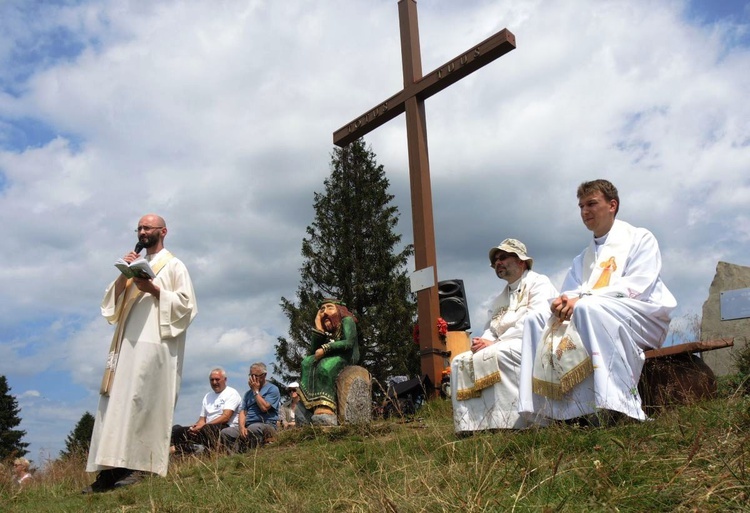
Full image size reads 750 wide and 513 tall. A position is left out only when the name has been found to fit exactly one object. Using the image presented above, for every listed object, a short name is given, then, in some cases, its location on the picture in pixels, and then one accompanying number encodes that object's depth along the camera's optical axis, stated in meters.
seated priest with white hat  5.62
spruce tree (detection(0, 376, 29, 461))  33.19
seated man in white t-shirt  8.89
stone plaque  9.11
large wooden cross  9.55
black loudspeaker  10.52
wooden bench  4.88
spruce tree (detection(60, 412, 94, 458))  32.69
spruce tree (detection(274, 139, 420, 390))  25.72
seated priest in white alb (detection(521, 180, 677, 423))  4.66
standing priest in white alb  6.32
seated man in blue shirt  8.09
